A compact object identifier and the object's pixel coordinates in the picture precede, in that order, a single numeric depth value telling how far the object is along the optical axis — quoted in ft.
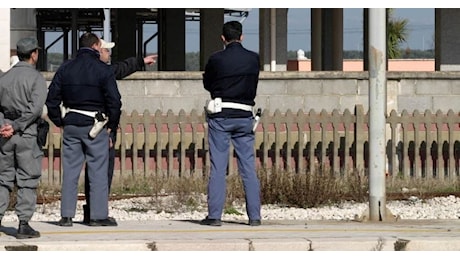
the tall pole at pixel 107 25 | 117.13
